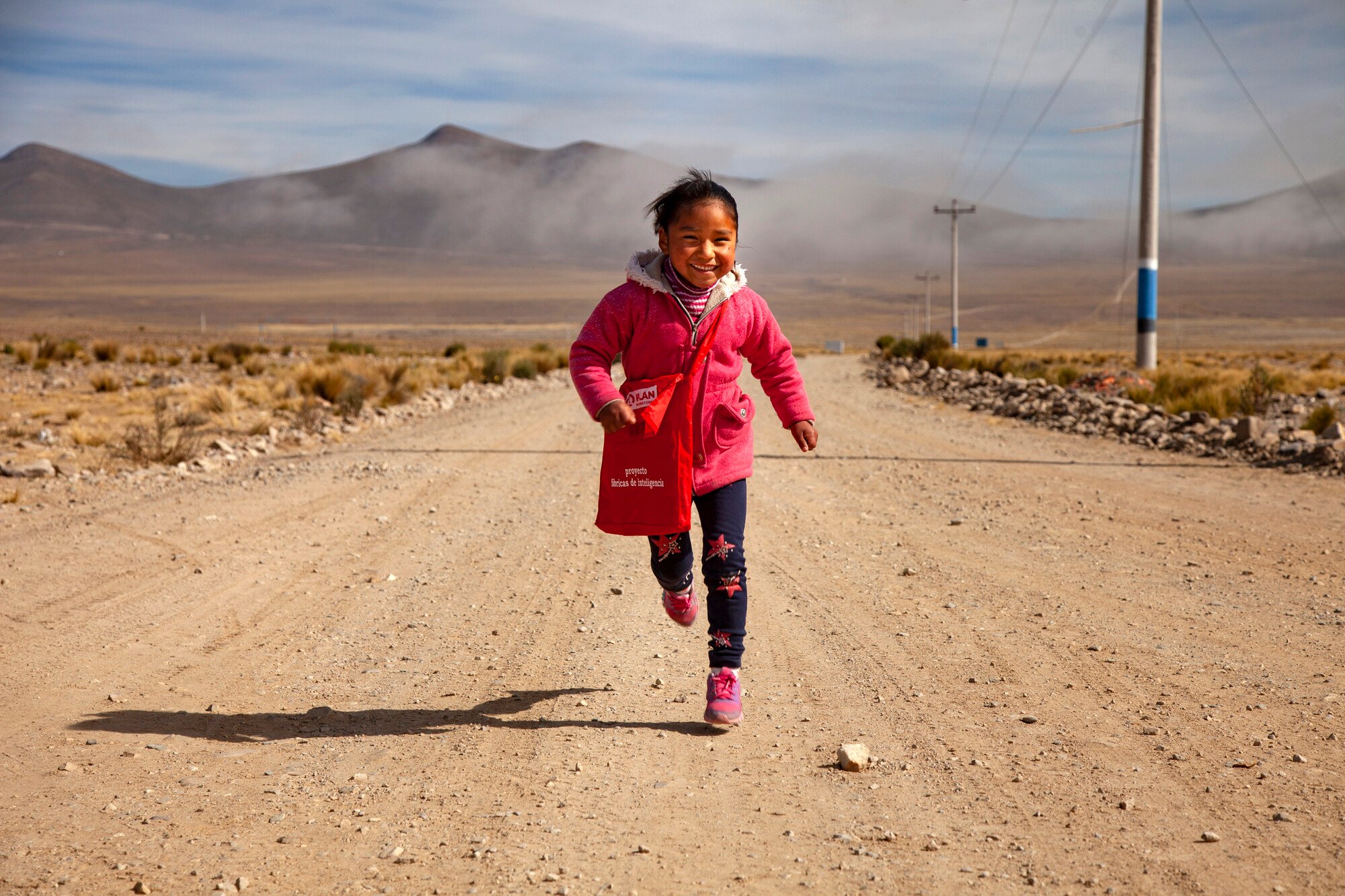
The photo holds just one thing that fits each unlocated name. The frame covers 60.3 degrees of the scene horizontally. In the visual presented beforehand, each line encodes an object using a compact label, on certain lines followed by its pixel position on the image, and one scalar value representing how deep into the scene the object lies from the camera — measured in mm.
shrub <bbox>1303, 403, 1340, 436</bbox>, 12875
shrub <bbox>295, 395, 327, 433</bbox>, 15234
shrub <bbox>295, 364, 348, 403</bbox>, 20750
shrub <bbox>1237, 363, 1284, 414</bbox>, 14945
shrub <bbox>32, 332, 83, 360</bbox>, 34281
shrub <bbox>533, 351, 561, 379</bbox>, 35188
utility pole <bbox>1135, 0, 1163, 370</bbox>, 21359
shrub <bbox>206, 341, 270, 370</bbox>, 34406
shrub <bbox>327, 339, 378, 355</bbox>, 45312
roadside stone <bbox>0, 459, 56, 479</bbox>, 10461
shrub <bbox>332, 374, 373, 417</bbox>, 17266
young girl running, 3984
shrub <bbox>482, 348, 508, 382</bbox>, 29078
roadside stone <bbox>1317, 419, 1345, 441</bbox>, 11180
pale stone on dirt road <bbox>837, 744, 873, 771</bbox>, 3537
